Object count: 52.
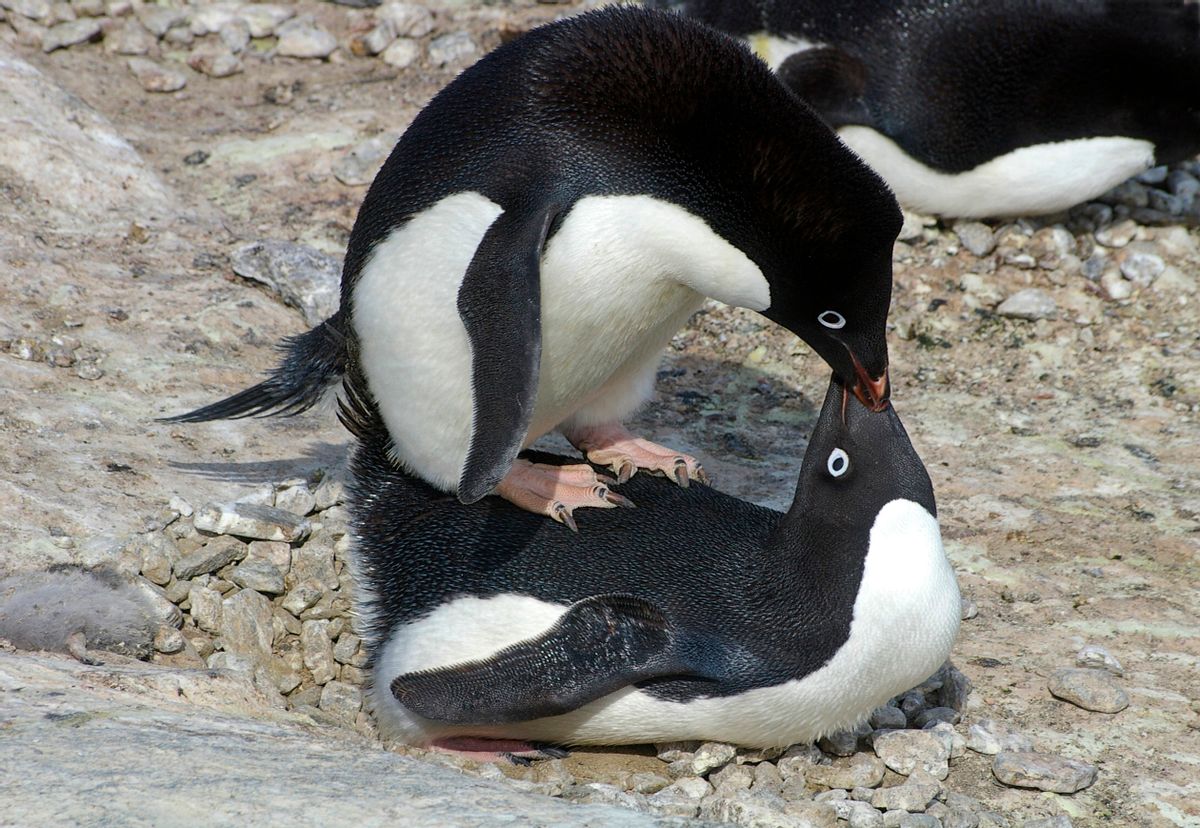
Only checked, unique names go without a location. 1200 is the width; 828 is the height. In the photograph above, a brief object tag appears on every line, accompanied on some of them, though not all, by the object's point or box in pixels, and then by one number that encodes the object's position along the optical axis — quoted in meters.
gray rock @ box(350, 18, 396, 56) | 11.25
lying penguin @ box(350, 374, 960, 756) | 5.09
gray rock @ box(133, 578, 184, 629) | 5.55
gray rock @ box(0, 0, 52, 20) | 10.66
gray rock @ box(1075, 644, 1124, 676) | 5.89
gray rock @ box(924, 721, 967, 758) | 5.33
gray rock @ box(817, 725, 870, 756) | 5.43
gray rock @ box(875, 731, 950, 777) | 5.23
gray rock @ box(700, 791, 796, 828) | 4.69
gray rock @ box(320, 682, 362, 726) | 5.59
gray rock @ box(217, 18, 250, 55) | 11.16
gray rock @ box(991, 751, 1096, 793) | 5.13
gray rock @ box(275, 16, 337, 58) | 11.20
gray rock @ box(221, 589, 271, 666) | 5.66
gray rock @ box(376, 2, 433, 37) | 11.32
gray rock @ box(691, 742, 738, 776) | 5.25
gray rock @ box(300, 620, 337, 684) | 5.83
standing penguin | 5.18
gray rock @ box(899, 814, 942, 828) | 4.78
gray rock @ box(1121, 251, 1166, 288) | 9.26
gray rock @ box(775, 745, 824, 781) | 5.30
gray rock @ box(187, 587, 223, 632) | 5.67
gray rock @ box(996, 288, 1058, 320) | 8.95
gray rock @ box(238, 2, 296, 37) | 11.32
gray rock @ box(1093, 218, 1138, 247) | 9.66
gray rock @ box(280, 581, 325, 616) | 5.95
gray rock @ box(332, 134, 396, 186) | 9.50
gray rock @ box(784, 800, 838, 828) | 4.73
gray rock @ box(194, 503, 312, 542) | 5.93
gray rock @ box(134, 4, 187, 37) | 11.09
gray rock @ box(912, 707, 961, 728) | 5.53
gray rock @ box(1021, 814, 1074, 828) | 4.90
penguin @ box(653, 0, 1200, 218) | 9.66
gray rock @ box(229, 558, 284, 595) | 5.83
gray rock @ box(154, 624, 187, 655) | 5.52
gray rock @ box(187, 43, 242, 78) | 10.97
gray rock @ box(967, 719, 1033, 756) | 5.34
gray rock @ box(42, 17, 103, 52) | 10.66
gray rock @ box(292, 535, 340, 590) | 6.07
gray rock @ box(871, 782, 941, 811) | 4.95
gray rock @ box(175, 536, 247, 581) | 5.75
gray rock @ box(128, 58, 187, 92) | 10.69
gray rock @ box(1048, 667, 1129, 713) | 5.63
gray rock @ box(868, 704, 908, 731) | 5.59
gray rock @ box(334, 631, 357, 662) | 5.88
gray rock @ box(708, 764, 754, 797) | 5.16
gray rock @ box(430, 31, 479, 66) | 11.05
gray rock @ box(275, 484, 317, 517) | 6.30
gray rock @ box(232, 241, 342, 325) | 8.02
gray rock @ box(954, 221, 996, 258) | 9.62
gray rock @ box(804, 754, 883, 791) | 5.16
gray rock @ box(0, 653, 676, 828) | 3.84
